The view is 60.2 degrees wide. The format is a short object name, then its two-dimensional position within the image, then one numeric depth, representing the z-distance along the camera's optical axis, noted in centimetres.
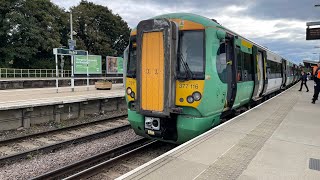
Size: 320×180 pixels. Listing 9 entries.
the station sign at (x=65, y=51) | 1989
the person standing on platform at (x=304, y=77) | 2133
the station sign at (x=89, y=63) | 2300
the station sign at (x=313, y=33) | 2080
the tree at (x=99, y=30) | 5084
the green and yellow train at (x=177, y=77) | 591
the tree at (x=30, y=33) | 3678
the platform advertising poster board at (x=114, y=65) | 2910
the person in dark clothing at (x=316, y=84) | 1216
